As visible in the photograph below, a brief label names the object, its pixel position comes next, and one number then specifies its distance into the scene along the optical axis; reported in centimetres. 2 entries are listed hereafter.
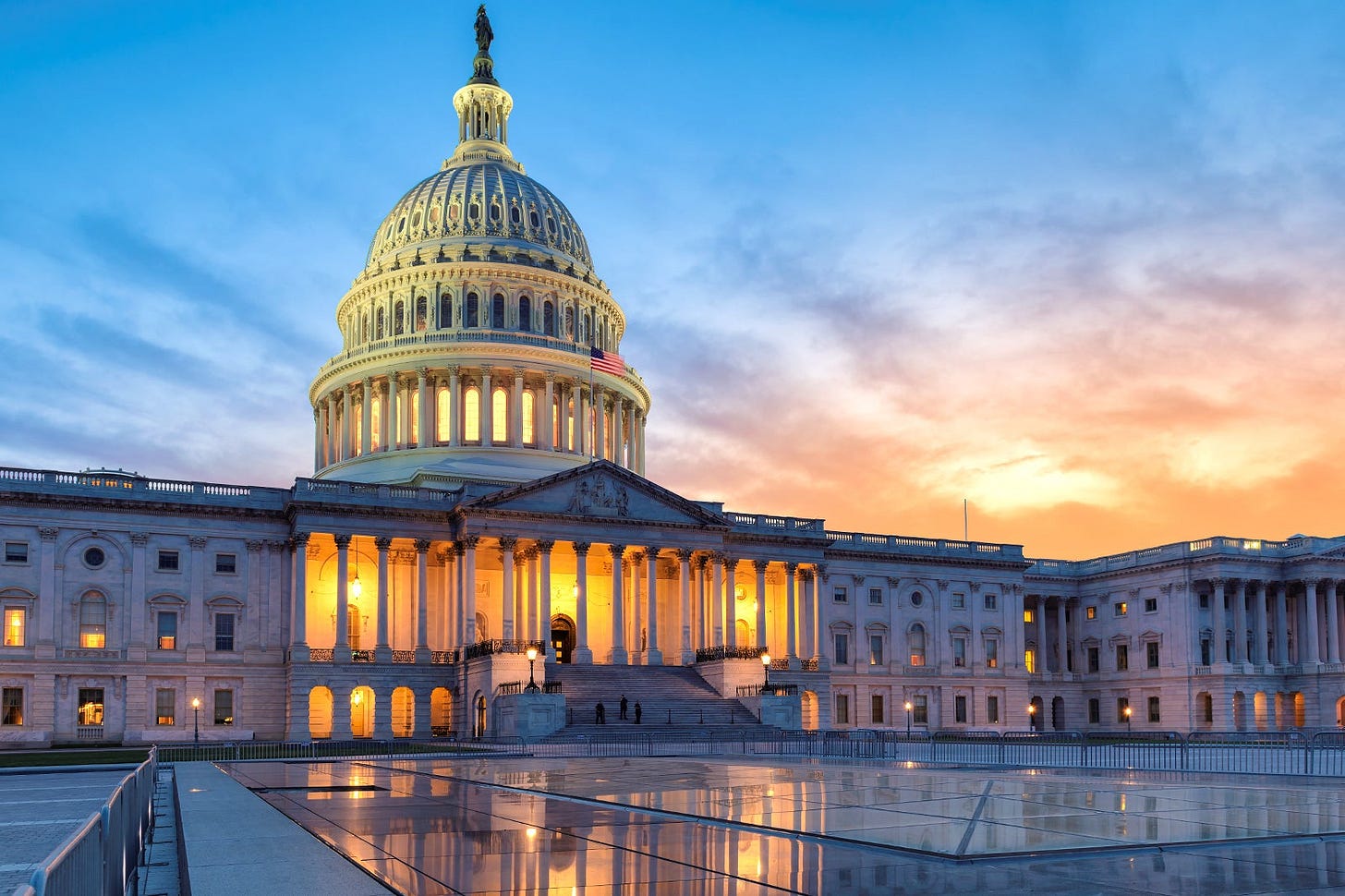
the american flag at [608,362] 10012
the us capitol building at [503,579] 7519
